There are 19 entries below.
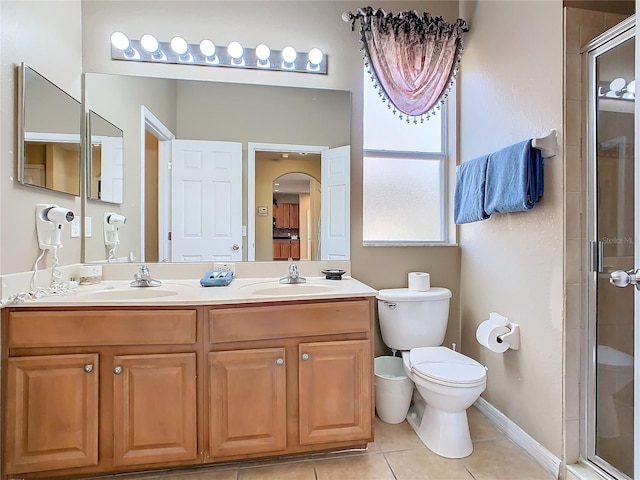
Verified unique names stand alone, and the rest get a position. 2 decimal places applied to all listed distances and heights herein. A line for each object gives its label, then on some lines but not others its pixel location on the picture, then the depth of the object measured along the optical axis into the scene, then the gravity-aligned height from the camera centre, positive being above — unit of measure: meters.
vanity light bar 1.98 +1.14
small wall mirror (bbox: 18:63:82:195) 1.50 +0.53
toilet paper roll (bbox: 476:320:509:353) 1.78 -0.53
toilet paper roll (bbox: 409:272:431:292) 2.07 -0.26
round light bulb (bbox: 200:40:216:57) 2.01 +1.17
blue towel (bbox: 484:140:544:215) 1.56 +0.31
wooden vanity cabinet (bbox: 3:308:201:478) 1.39 -0.64
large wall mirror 1.99 +0.47
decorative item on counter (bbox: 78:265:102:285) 1.86 -0.19
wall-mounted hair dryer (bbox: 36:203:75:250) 1.56 +0.09
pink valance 2.09 +1.19
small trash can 1.94 -0.91
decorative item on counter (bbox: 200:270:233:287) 1.78 -0.21
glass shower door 1.42 -0.05
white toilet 1.62 -0.65
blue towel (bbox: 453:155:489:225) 1.87 +0.29
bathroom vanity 1.40 -0.62
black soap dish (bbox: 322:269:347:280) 2.06 -0.21
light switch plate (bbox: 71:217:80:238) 1.84 +0.07
